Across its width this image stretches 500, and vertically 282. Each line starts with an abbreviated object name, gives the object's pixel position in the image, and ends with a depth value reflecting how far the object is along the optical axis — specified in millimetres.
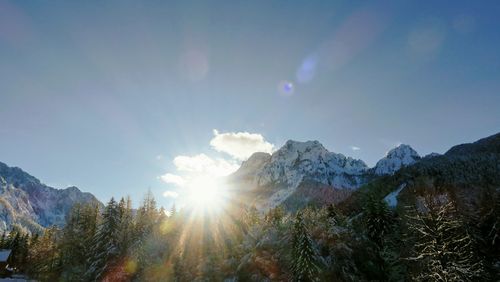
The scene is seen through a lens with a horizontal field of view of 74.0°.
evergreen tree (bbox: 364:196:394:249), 65250
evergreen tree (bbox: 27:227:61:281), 73938
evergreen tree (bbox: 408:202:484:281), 19734
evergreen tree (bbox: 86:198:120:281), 70125
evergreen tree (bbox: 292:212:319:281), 53094
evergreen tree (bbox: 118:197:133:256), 76350
